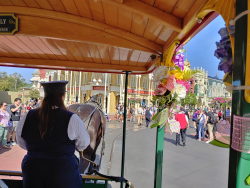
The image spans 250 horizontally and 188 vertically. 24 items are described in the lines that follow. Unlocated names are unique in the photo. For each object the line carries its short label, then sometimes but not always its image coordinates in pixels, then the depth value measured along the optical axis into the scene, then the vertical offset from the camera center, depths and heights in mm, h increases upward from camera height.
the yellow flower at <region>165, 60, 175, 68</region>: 1987 +342
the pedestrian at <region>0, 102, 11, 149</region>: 6105 -1144
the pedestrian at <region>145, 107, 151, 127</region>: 13547 -1478
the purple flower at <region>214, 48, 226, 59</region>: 816 +199
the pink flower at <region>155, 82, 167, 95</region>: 1933 +61
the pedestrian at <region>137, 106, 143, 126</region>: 14914 -1677
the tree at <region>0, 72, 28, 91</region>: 46909 +2423
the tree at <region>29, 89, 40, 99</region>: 33809 -620
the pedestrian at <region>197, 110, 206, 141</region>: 9512 -1462
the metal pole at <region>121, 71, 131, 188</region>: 2967 -564
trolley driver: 1601 -491
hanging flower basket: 1876 +70
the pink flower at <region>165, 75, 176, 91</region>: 1845 +123
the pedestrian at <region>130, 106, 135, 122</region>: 17422 -1738
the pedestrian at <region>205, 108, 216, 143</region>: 8762 -1193
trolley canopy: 1439 +652
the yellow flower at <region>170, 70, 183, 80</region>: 1878 +220
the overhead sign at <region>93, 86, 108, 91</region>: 25094 +726
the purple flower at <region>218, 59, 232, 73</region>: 781 +135
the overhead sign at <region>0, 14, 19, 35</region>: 1781 +661
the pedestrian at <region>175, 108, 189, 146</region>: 8109 -1317
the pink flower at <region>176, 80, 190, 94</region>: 1885 +134
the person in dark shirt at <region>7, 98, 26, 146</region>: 6605 -964
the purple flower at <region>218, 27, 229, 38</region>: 808 +291
